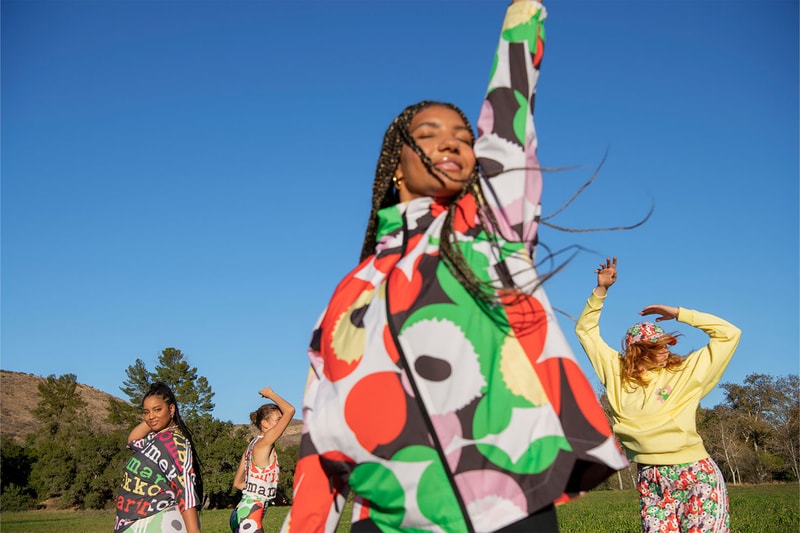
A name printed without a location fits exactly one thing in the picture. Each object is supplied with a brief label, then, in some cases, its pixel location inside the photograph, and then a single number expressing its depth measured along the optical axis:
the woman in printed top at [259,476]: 8.70
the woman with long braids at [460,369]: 1.94
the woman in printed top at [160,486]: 6.11
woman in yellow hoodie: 5.42
